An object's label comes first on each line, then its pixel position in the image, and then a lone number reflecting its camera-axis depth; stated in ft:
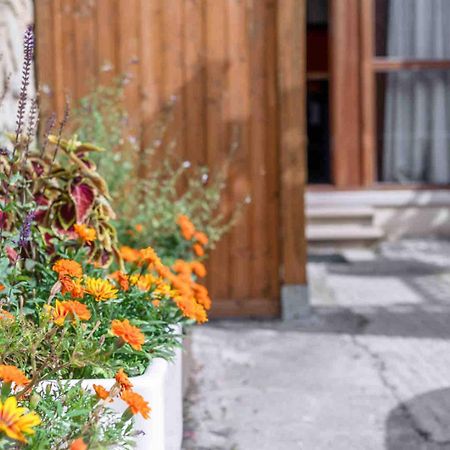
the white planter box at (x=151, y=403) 7.60
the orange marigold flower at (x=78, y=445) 6.26
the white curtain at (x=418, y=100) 31.78
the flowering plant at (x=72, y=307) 6.97
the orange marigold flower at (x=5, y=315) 7.97
